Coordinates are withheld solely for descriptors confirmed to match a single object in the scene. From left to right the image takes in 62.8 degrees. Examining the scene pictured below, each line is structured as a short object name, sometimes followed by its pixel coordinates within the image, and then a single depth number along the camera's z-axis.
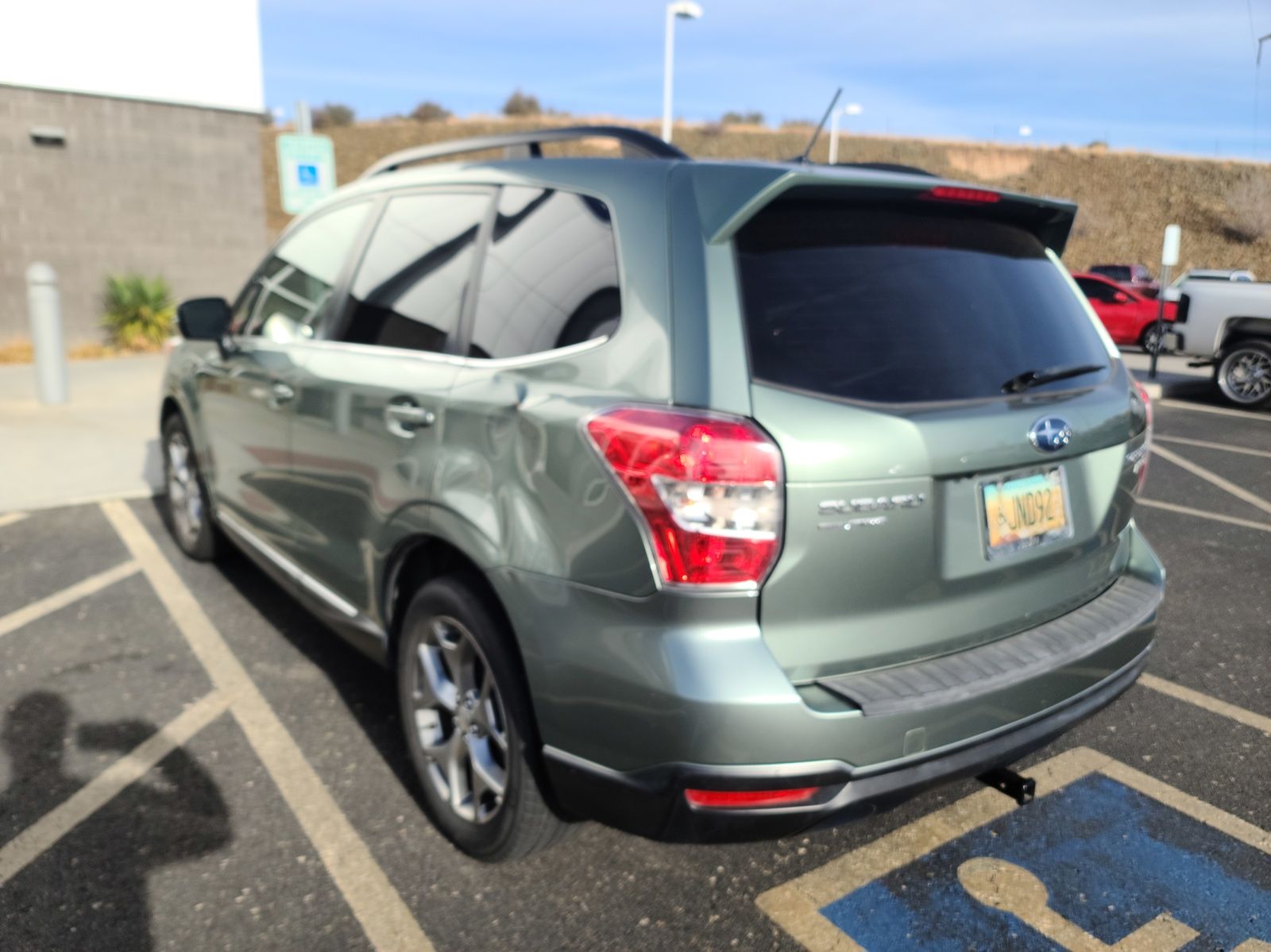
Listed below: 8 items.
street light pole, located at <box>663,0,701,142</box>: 20.59
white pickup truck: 12.36
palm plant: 14.40
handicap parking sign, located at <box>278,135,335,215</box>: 9.27
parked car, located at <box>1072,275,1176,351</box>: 20.88
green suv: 2.10
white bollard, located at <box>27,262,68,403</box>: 9.74
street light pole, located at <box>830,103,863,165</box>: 33.91
